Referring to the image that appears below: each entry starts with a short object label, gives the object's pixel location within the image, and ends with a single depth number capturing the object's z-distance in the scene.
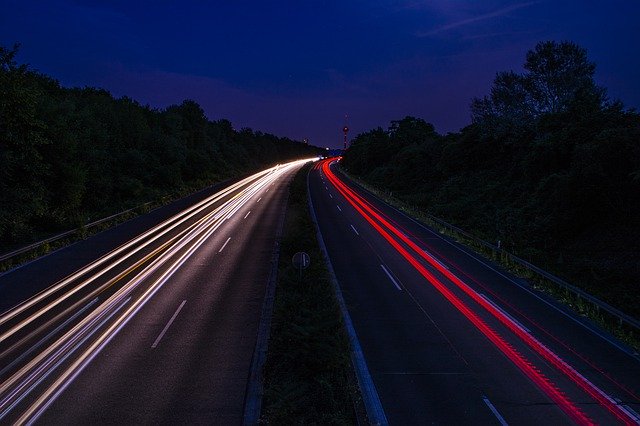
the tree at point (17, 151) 22.50
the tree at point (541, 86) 40.28
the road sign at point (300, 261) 14.38
